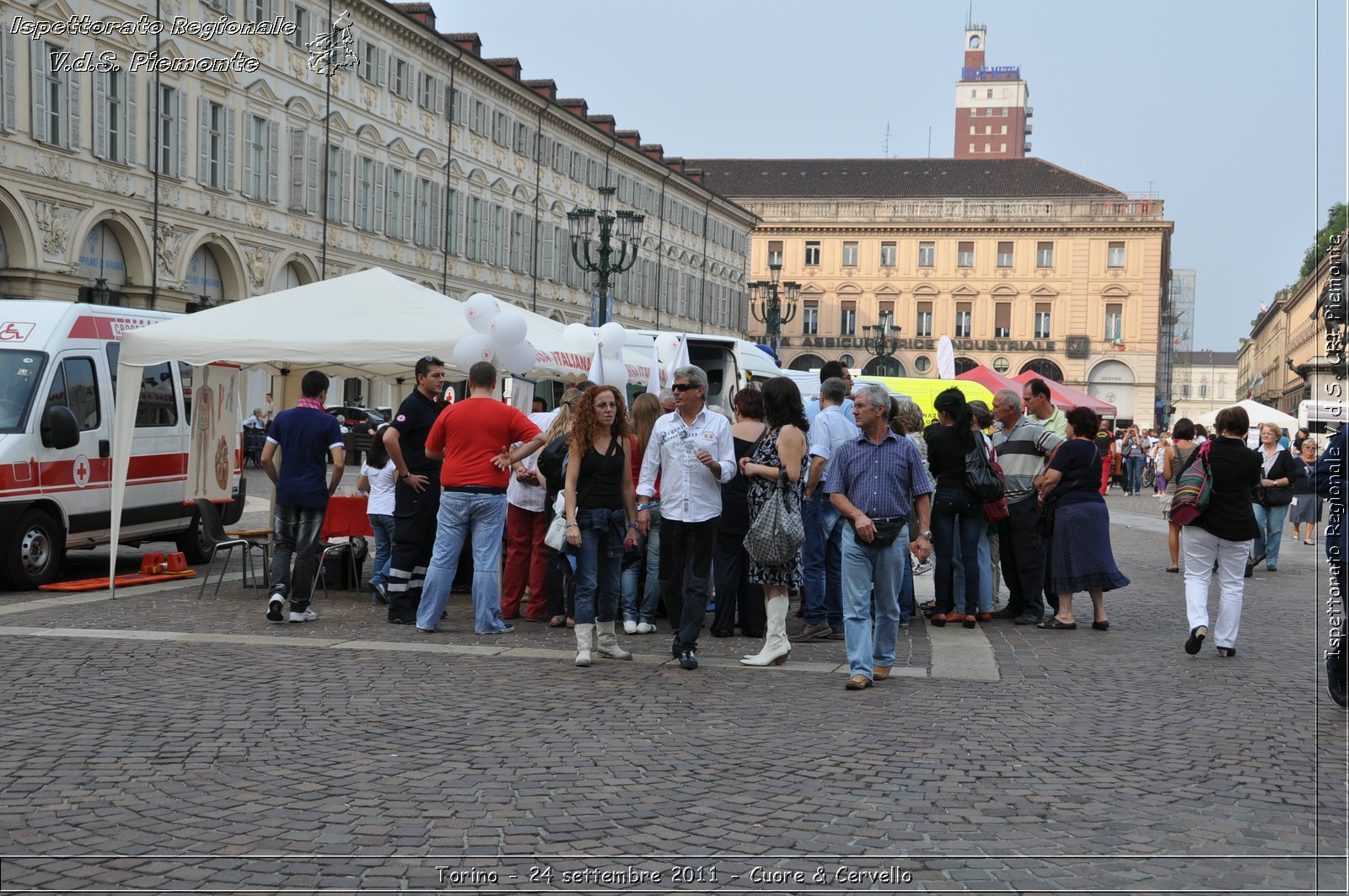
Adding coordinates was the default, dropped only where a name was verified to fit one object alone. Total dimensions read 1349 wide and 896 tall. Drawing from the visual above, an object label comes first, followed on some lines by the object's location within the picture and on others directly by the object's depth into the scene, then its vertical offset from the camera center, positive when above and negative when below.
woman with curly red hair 9.16 -0.56
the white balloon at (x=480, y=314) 12.98 +0.90
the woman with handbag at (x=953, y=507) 11.52 -0.67
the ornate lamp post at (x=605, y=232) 27.06 +3.52
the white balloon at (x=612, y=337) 14.16 +0.78
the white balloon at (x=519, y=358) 12.93 +0.50
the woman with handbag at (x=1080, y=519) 11.69 -0.75
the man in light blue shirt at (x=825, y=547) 10.94 -1.00
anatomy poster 14.37 -0.25
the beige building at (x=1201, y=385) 179.75 +5.71
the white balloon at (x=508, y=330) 12.73 +0.74
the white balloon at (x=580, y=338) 16.06 +0.87
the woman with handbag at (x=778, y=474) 9.34 -0.36
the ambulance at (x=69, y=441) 12.72 -0.35
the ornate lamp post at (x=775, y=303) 47.25 +3.94
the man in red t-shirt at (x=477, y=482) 10.39 -0.51
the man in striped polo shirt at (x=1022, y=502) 12.08 -0.65
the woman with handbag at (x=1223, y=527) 10.12 -0.68
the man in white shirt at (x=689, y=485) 9.12 -0.44
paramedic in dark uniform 11.12 -0.63
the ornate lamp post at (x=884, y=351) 50.66 +2.67
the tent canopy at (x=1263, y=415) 32.50 +0.38
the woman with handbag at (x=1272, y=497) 17.78 -0.82
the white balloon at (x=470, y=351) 12.25 +0.53
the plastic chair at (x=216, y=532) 12.48 -1.10
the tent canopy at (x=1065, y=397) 33.31 +0.71
